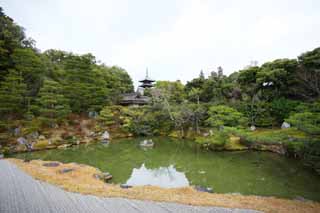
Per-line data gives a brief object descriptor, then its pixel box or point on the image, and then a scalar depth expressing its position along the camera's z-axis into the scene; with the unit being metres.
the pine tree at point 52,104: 11.16
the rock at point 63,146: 10.58
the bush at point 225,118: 9.84
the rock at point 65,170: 5.79
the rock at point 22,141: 9.93
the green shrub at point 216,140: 9.79
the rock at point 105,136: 13.18
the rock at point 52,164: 6.56
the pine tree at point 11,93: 10.44
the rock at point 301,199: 4.38
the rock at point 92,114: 15.43
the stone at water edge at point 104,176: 5.83
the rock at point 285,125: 11.46
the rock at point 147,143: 11.45
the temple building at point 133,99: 19.81
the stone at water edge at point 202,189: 4.88
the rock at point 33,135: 10.68
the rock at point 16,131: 10.71
